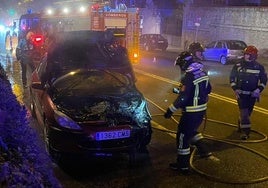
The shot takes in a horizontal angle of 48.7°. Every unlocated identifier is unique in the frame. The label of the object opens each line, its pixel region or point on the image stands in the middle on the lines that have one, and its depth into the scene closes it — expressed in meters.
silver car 16.15
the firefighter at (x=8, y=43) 19.77
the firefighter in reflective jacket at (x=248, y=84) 5.36
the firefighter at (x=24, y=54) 9.35
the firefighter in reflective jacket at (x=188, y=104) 4.04
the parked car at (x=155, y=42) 24.18
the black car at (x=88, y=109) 4.11
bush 1.59
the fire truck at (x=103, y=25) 12.84
